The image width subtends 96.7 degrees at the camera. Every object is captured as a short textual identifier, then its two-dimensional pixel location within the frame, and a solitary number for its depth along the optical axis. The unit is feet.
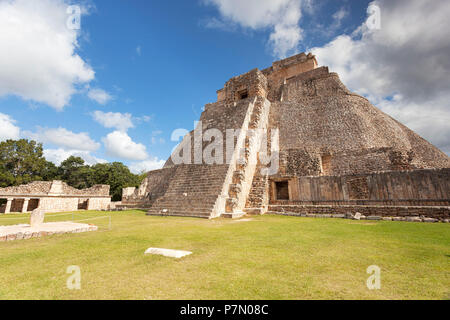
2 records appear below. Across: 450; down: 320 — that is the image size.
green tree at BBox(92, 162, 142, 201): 126.21
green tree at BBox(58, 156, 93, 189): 121.70
